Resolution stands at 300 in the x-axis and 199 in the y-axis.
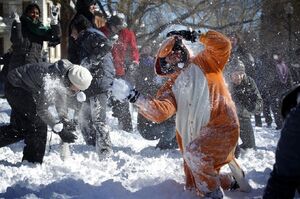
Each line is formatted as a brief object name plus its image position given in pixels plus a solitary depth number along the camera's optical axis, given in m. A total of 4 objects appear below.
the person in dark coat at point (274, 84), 9.72
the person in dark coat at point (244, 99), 6.50
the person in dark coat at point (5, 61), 8.39
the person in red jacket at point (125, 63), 7.95
